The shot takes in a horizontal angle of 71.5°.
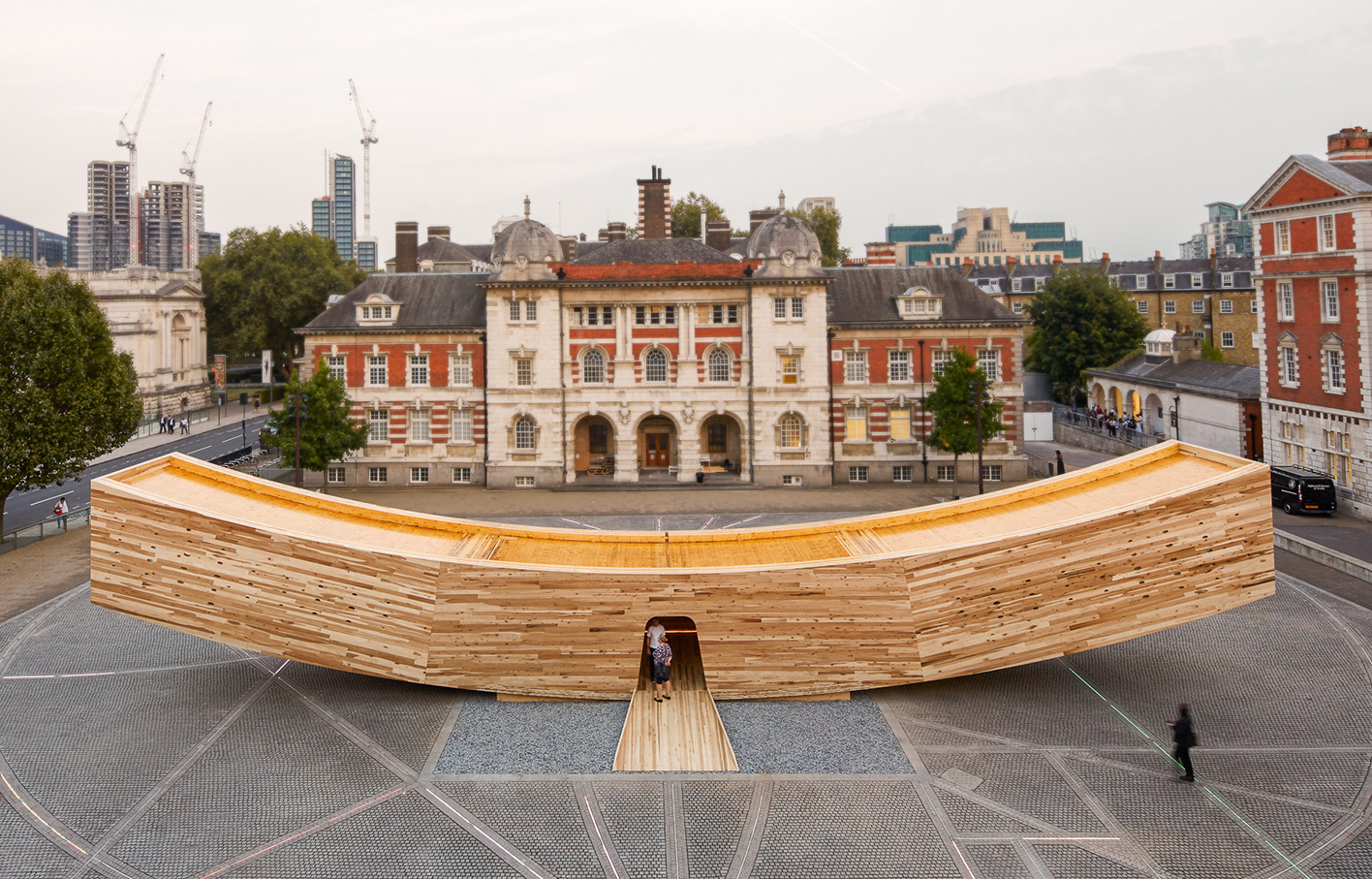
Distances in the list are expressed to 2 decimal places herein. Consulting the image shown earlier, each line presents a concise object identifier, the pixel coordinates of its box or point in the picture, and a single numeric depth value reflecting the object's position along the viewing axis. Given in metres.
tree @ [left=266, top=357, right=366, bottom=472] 42.28
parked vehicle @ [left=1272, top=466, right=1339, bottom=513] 36.91
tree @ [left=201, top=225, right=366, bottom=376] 80.62
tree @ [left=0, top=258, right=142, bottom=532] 32.56
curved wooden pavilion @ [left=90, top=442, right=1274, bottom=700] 17.95
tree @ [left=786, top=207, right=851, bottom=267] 83.19
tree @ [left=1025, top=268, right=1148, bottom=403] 66.62
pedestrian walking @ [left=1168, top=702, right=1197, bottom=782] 15.38
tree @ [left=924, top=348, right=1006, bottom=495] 43.25
